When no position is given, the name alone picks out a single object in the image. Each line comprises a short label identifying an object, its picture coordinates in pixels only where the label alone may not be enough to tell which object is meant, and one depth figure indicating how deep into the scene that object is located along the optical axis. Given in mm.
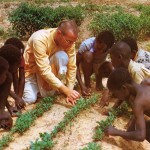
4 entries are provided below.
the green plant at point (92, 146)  4516
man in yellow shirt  5457
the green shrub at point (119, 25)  8875
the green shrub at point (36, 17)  9297
